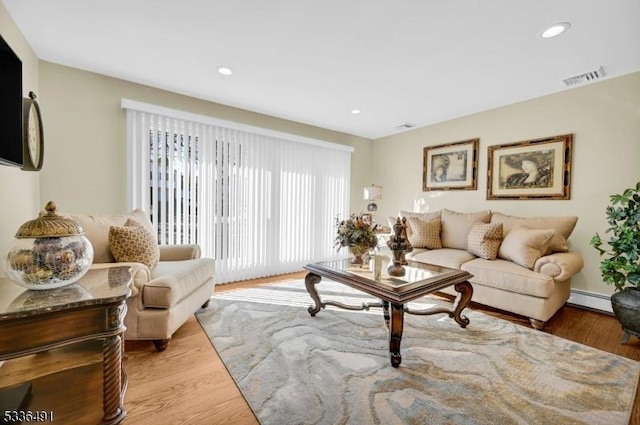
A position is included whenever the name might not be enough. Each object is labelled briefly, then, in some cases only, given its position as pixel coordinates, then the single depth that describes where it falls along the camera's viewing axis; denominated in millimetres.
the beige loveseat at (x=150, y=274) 1940
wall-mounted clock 1830
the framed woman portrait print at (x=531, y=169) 3119
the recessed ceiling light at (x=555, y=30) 1947
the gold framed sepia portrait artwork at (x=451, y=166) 3928
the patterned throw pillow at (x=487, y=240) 3002
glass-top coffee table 1830
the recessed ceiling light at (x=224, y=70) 2677
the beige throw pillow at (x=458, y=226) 3508
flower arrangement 2551
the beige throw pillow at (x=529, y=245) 2607
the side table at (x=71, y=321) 946
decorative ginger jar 1110
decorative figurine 2455
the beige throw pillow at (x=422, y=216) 3855
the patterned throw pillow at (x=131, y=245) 2129
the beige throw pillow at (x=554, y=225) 2807
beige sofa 2414
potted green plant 2111
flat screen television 1337
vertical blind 3154
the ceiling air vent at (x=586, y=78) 2646
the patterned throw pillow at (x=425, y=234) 3637
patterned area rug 1420
